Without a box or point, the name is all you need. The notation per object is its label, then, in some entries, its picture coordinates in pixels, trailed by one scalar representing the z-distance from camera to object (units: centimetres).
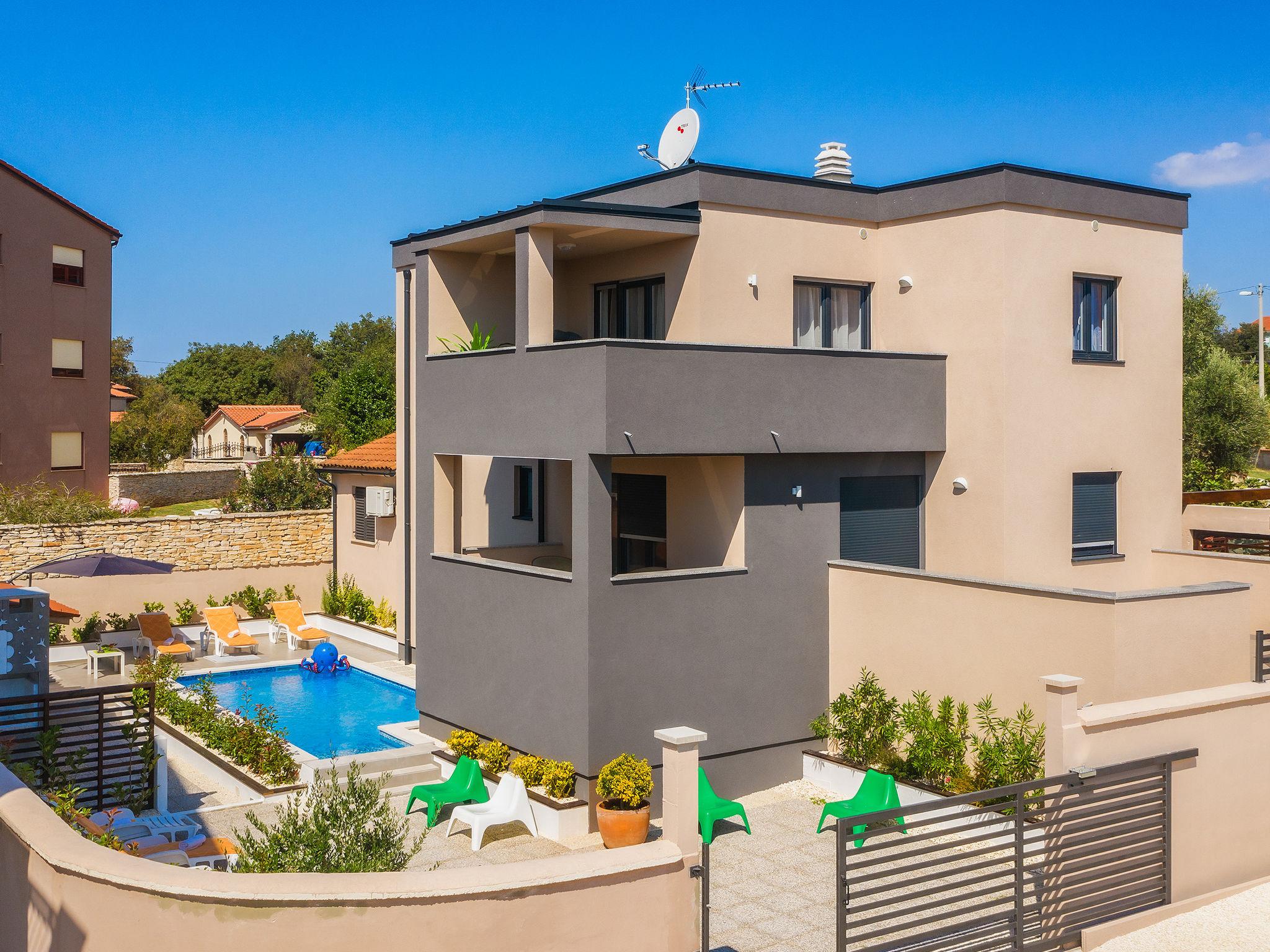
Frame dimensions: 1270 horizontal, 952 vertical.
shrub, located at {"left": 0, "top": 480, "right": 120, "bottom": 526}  2870
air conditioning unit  2461
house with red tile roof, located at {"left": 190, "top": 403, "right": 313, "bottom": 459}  7388
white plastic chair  1318
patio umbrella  2211
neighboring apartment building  3822
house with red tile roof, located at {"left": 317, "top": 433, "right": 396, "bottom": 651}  2489
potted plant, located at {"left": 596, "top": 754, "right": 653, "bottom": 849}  1287
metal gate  868
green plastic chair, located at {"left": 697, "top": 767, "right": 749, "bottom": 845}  1244
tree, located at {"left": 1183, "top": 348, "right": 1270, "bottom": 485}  3117
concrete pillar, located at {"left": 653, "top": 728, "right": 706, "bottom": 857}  839
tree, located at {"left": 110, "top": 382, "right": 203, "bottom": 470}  5862
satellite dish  1870
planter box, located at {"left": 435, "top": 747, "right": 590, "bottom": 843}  1354
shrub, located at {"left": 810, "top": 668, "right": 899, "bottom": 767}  1484
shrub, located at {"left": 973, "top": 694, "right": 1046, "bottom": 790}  1268
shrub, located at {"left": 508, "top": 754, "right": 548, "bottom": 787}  1403
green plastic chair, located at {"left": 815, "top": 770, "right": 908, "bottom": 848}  1280
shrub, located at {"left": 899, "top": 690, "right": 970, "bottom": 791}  1372
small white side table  2222
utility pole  4198
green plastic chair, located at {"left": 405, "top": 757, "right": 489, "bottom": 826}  1377
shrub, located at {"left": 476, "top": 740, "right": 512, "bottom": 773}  1499
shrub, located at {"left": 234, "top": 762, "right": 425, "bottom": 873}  907
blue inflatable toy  2333
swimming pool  1889
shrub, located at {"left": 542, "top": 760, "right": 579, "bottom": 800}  1374
